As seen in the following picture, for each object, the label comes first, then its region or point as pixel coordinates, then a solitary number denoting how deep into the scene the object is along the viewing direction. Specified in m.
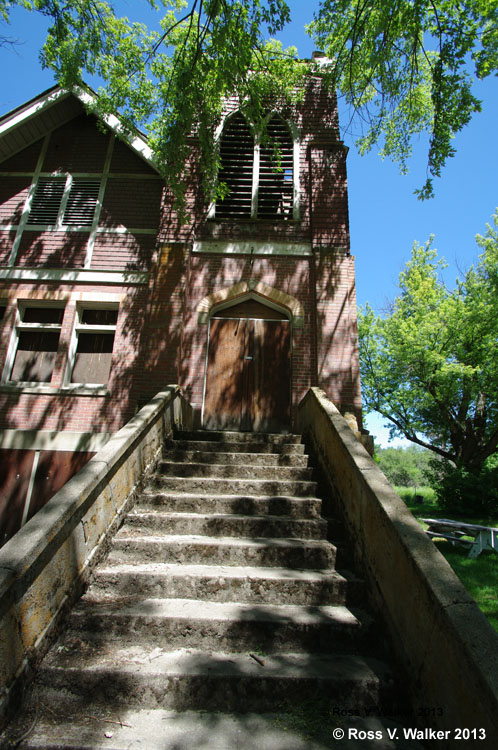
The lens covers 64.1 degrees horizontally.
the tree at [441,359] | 19.19
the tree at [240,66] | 5.57
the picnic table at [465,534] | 8.96
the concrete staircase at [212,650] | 2.21
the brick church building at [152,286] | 7.96
